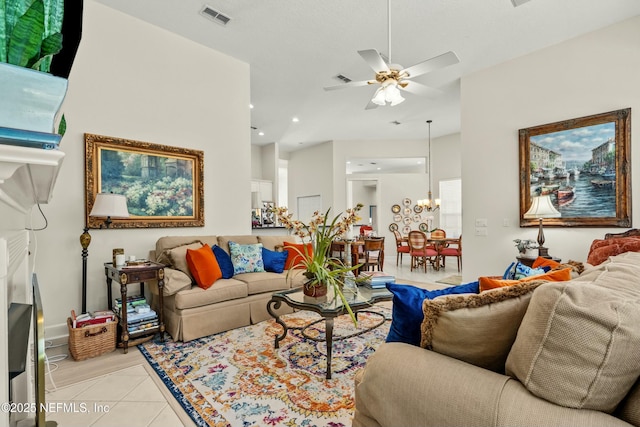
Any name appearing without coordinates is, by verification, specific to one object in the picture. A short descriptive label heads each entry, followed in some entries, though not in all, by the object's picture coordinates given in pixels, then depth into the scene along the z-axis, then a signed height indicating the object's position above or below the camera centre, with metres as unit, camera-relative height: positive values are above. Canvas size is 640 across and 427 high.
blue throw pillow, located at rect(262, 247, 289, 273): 3.83 -0.57
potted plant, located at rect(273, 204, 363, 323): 2.44 -0.36
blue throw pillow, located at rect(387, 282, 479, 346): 1.19 -0.38
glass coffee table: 2.27 -0.70
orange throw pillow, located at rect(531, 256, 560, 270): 2.06 -0.37
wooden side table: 2.70 -0.58
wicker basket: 2.56 -1.04
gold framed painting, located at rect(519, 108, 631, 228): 3.32 +0.50
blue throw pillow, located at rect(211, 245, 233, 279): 3.43 -0.52
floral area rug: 1.85 -1.18
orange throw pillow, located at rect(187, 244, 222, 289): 3.05 -0.52
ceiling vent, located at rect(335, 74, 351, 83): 4.60 +2.04
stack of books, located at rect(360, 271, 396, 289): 2.88 -0.64
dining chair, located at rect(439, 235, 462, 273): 6.79 -0.87
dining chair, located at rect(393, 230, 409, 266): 7.72 -0.83
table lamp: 3.49 -0.01
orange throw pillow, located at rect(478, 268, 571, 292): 1.24 -0.28
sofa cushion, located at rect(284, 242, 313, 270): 3.92 -0.51
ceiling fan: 2.50 +1.22
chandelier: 8.04 +0.24
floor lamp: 2.77 +0.05
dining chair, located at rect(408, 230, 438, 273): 6.82 -0.76
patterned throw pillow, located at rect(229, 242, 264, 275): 3.67 -0.52
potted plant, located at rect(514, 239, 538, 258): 3.58 -0.42
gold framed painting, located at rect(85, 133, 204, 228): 3.10 +0.40
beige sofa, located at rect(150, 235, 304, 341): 2.91 -0.82
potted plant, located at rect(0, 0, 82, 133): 0.58 +0.31
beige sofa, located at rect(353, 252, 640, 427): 0.76 -0.44
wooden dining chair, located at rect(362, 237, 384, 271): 5.63 -0.68
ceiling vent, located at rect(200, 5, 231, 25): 3.17 +2.11
